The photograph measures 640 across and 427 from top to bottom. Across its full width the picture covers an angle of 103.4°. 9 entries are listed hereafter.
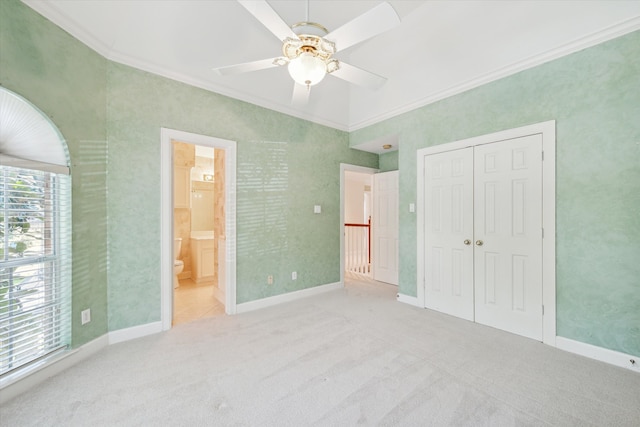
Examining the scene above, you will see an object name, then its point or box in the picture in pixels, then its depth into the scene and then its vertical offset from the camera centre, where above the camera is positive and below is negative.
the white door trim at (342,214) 4.36 -0.02
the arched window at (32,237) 1.71 -0.18
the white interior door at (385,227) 4.66 -0.26
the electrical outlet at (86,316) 2.21 -0.91
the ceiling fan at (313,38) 1.48 +1.15
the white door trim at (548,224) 2.41 -0.11
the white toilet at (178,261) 4.20 -0.82
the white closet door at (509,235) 2.54 -0.24
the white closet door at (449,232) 3.04 -0.24
